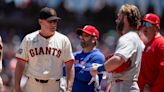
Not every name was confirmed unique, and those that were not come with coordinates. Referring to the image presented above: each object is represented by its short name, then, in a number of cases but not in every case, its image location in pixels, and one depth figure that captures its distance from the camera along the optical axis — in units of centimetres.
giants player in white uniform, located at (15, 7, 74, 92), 1378
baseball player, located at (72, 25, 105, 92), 1531
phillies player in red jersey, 1320
